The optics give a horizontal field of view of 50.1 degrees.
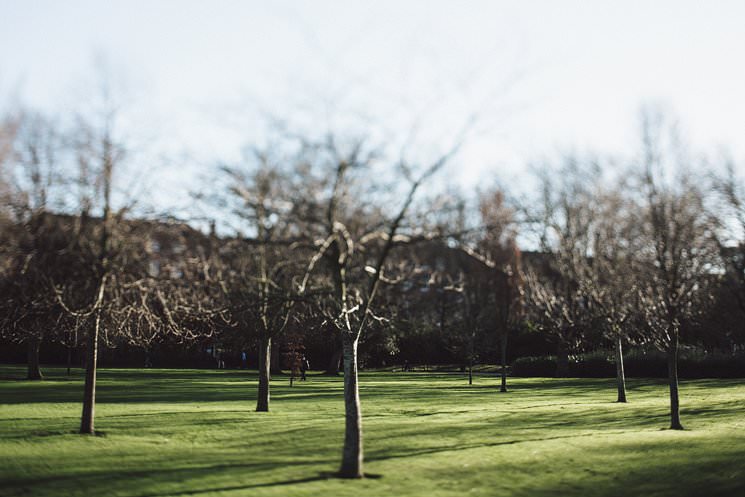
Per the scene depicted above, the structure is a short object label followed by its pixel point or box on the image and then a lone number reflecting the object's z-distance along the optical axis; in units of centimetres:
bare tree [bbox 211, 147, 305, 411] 1360
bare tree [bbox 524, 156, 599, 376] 3148
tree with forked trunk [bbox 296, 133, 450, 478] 1350
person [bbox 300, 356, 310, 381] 4768
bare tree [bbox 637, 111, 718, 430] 2289
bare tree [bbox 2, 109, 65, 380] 1666
